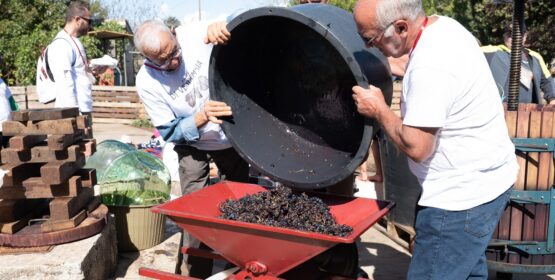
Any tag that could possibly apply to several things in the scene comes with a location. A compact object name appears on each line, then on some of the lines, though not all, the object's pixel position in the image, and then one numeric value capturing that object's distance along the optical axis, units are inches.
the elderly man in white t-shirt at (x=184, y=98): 124.6
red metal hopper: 87.6
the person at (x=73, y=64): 215.0
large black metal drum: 104.7
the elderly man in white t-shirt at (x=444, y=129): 80.4
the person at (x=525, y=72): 206.1
